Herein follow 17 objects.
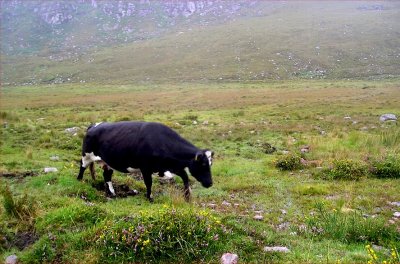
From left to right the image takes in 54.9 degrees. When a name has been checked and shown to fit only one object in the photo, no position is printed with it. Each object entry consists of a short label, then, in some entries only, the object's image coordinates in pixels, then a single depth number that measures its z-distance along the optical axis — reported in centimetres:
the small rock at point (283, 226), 919
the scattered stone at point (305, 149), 1872
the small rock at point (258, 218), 977
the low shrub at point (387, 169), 1431
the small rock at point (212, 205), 1075
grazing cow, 1116
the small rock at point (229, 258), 724
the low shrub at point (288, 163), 1568
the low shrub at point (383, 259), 623
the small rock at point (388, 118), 2897
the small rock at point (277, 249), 765
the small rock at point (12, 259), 747
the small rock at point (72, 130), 2385
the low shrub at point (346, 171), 1420
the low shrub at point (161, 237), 741
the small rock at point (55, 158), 1683
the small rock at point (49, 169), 1348
